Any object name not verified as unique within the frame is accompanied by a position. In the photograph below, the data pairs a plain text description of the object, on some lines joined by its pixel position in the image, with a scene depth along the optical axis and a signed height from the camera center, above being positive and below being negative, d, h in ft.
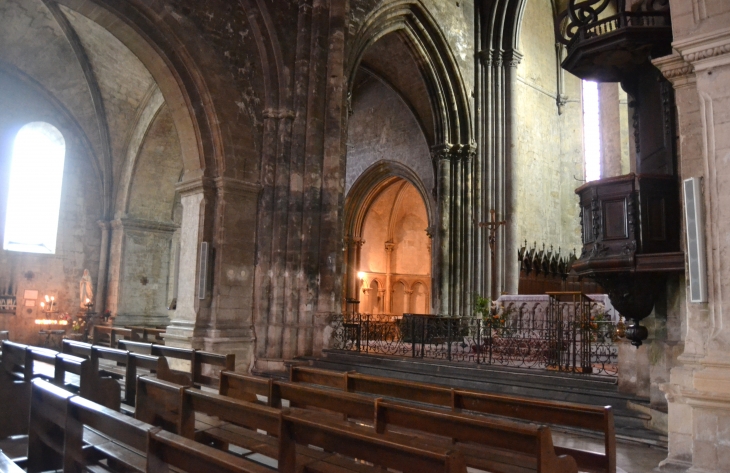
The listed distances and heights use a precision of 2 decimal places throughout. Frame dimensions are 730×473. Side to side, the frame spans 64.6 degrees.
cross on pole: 50.71 +7.62
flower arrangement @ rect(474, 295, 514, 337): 37.06 -0.02
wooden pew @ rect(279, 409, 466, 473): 7.24 -1.93
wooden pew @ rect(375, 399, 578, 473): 8.78 -2.07
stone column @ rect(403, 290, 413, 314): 83.92 +1.30
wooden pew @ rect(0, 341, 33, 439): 17.49 -3.02
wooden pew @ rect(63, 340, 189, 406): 17.06 -1.85
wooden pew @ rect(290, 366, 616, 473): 11.25 -2.09
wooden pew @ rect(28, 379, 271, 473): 7.75 -2.11
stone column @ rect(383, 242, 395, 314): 81.76 +4.93
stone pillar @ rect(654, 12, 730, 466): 14.83 +1.62
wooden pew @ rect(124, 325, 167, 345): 37.42 -2.08
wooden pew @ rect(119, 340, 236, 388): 19.20 -1.90
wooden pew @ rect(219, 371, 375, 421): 12.51 -2.07
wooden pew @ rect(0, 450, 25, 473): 7.35 -2.12
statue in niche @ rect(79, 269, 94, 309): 54.49 +1.28
